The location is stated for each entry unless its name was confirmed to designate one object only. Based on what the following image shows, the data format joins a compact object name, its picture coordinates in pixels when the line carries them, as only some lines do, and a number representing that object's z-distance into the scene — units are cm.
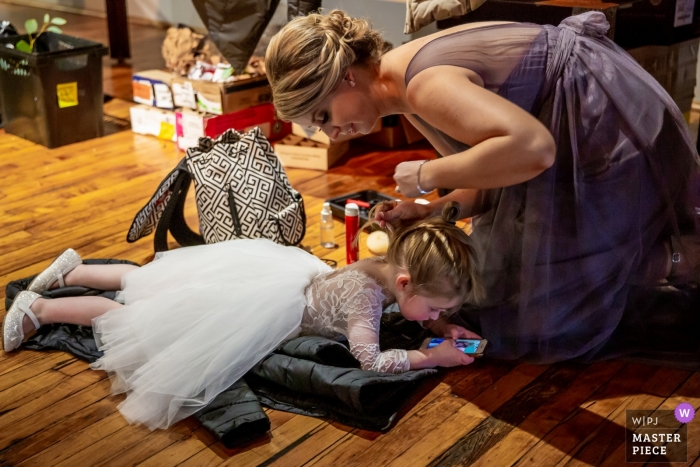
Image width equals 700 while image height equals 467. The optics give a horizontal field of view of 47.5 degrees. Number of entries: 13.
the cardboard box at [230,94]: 342
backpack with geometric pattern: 246
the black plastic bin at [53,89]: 344
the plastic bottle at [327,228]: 261
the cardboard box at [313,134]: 339
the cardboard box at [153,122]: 365
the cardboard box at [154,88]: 363
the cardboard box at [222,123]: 341
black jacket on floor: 171
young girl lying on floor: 178
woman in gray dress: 171
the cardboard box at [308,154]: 333
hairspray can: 244
